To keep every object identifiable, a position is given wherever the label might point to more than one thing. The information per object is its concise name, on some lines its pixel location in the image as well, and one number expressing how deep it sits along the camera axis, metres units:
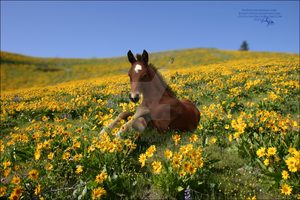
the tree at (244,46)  72.43
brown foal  3.82
